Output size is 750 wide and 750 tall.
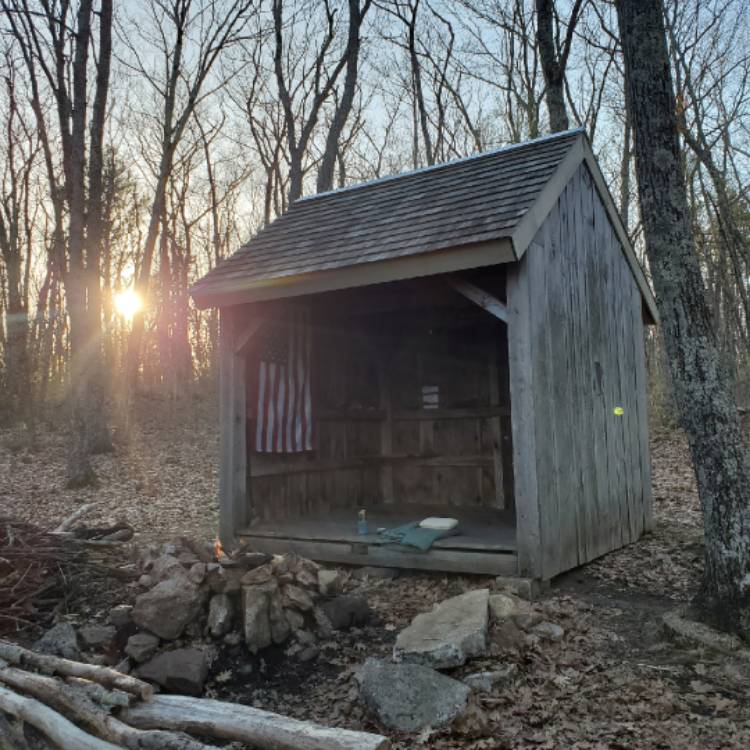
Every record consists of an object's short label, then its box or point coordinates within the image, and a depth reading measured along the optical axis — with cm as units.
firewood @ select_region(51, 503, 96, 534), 669
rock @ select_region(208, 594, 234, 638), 466
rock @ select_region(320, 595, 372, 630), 498
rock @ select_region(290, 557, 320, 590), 511
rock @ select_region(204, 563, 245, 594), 486
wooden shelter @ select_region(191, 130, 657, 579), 576
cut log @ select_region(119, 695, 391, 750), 278
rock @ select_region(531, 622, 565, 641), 456
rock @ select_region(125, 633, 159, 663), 441
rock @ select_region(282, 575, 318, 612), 485
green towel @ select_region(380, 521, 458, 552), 614
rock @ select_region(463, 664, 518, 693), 384
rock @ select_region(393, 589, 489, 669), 407
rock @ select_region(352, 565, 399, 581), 634
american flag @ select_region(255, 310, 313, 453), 775
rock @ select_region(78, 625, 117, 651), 461
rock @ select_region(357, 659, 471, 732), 352
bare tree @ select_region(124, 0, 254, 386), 1638
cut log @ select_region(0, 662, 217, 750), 292
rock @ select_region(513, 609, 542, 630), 466
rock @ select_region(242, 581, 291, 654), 456
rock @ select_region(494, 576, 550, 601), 542
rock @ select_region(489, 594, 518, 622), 458
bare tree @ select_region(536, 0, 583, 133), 1230
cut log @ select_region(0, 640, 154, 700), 348
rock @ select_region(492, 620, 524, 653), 427
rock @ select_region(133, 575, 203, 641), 461
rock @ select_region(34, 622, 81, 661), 438
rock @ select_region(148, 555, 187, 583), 498
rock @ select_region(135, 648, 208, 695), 412
